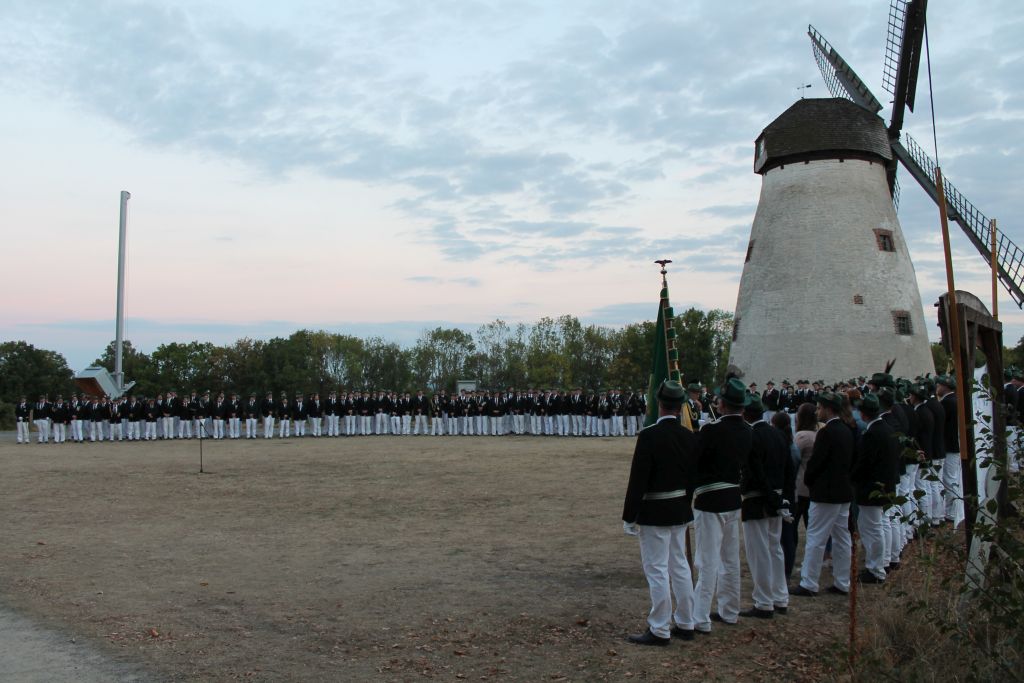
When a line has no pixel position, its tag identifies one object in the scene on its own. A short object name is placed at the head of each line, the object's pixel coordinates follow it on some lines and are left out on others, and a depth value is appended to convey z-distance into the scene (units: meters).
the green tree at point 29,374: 68.56
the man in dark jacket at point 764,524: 7.52
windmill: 31.58
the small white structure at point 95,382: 34.84
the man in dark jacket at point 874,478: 8.45
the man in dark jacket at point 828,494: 8.14
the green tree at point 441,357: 80.81
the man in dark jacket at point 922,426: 10.47
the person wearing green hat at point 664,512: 6.69
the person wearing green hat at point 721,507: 7.12
